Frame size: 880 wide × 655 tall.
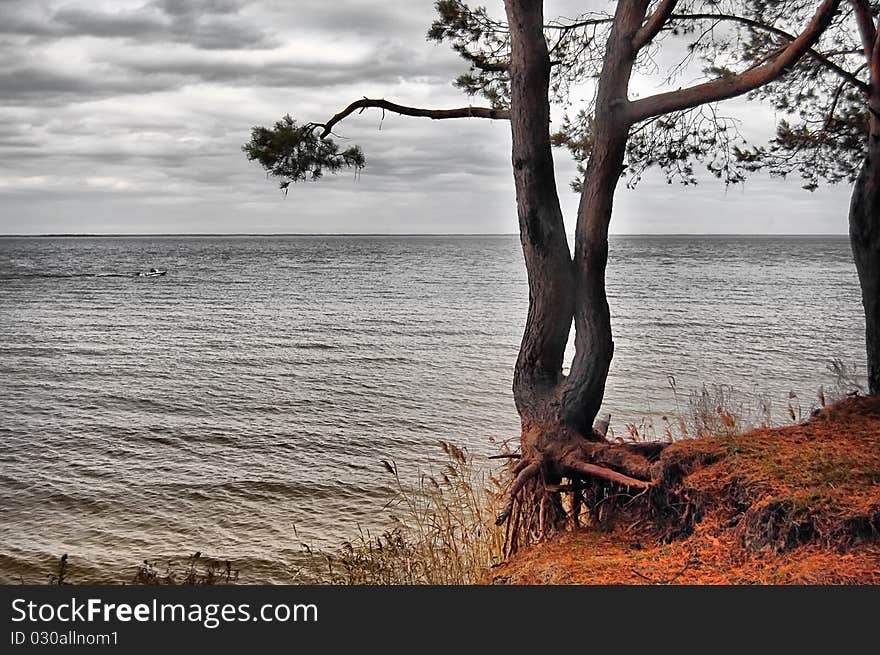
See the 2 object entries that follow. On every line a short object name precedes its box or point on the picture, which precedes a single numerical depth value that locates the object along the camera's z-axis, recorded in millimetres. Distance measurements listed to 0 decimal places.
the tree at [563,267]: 7309
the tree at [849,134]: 8891
